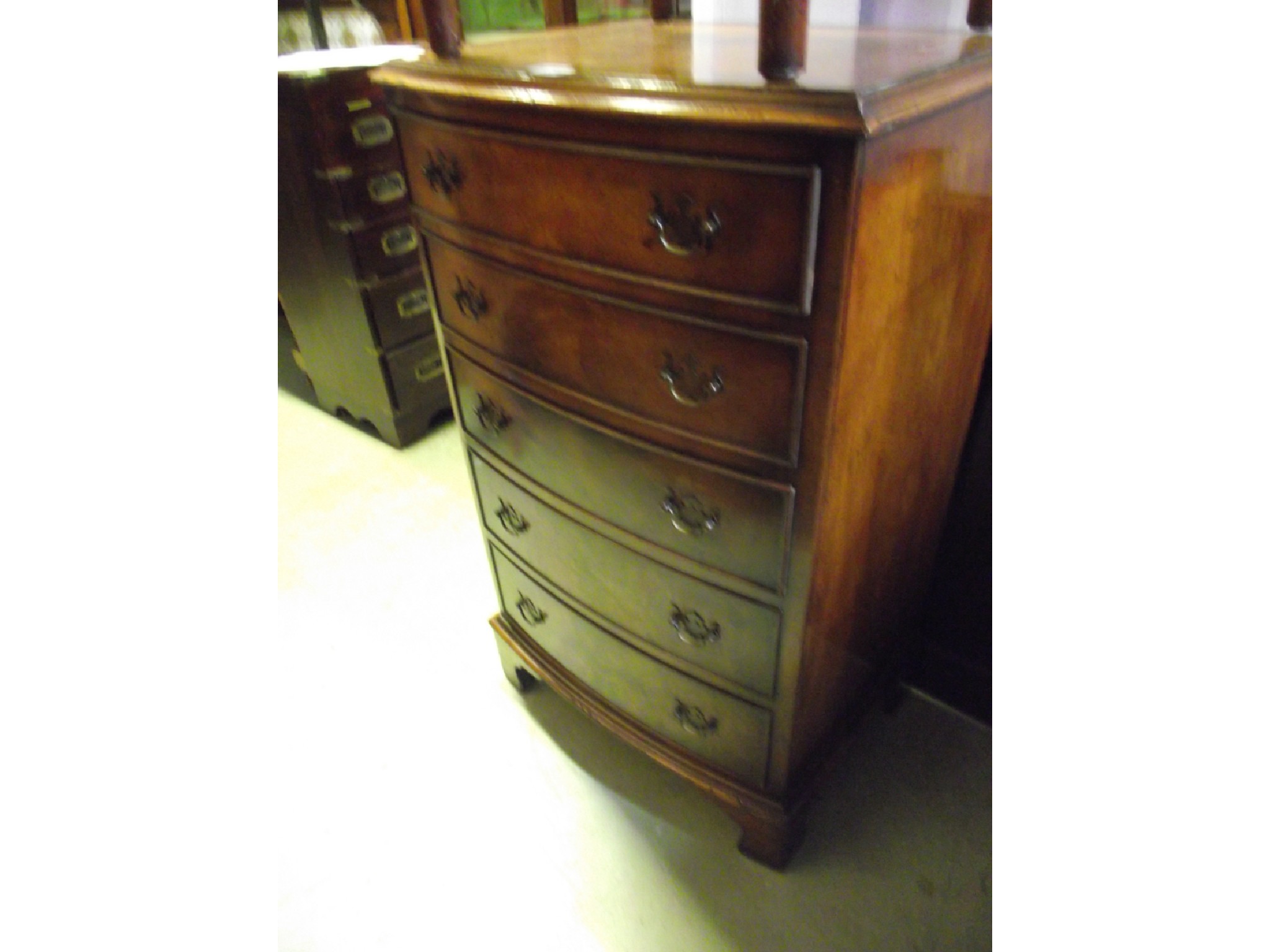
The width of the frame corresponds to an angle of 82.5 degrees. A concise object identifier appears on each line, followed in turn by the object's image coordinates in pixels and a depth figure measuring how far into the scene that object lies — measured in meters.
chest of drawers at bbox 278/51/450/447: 1.73
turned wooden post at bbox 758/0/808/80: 0.55
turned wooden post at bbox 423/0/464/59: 0.80
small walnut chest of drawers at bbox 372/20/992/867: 0.57
